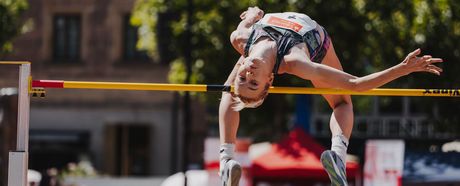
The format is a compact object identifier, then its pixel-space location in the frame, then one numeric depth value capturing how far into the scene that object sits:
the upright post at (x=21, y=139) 11.72
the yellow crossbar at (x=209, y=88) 11.90
